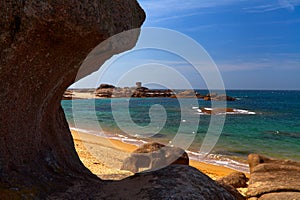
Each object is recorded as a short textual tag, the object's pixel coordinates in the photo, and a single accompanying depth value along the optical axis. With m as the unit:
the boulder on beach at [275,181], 6.57
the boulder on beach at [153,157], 8.23
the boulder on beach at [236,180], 8.48
